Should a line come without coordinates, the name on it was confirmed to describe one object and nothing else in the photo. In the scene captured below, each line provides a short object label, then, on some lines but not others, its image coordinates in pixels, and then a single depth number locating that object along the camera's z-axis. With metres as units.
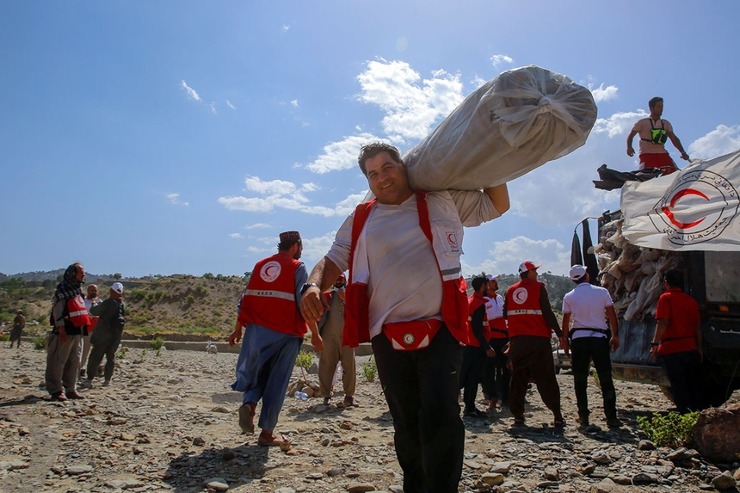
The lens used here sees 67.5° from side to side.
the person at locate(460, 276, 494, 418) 6.96
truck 5.62
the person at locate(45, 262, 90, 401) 7.03
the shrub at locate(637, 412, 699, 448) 4.46
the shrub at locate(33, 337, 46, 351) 17.77
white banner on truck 5.38
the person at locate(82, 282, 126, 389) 8.91
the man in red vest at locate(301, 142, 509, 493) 2.48
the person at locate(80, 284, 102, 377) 9.31
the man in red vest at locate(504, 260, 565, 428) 6.12
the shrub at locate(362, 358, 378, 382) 10.52
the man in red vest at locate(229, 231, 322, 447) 4.91
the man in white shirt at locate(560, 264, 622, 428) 6.20
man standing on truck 7.78
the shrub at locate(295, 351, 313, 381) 11.29
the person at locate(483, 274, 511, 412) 7.65
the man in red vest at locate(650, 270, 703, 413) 5.52
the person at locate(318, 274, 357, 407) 7.43
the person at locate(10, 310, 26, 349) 19.23
